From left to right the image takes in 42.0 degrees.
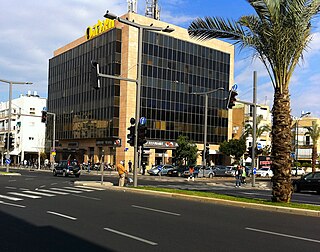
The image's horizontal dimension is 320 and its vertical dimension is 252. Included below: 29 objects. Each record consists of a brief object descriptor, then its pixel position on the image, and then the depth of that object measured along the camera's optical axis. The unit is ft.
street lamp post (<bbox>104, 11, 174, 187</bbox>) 75.58
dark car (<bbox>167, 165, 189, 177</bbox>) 161.07
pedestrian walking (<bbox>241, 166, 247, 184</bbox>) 109.44
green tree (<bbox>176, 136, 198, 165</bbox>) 188.85
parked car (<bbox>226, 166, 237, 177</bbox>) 173.17
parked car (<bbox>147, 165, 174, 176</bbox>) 169.27
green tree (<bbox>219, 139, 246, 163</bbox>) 221.87
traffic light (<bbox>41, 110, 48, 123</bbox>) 131.75
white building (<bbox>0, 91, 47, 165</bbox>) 309.83
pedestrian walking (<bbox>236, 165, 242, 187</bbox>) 103.86
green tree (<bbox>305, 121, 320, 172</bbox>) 222.26
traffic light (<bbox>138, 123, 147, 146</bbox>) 76.89
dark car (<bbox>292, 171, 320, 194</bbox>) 89.30
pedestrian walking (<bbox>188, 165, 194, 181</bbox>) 131.54
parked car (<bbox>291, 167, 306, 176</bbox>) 217.81
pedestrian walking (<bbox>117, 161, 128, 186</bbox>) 79.51
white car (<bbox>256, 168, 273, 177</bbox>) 183.65
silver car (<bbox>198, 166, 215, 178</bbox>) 155.43
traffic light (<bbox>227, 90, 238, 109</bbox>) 85.35
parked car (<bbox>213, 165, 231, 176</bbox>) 168.51
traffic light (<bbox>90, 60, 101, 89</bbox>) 67.41
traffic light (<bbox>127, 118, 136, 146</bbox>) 77.42
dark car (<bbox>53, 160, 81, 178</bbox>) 132.77
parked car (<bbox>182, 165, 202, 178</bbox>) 152.25
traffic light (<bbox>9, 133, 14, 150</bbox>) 130.11
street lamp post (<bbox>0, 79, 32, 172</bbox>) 123.13
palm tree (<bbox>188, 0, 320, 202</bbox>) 51.75
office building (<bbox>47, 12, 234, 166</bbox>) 213.46
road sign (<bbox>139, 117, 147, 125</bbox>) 81.15
